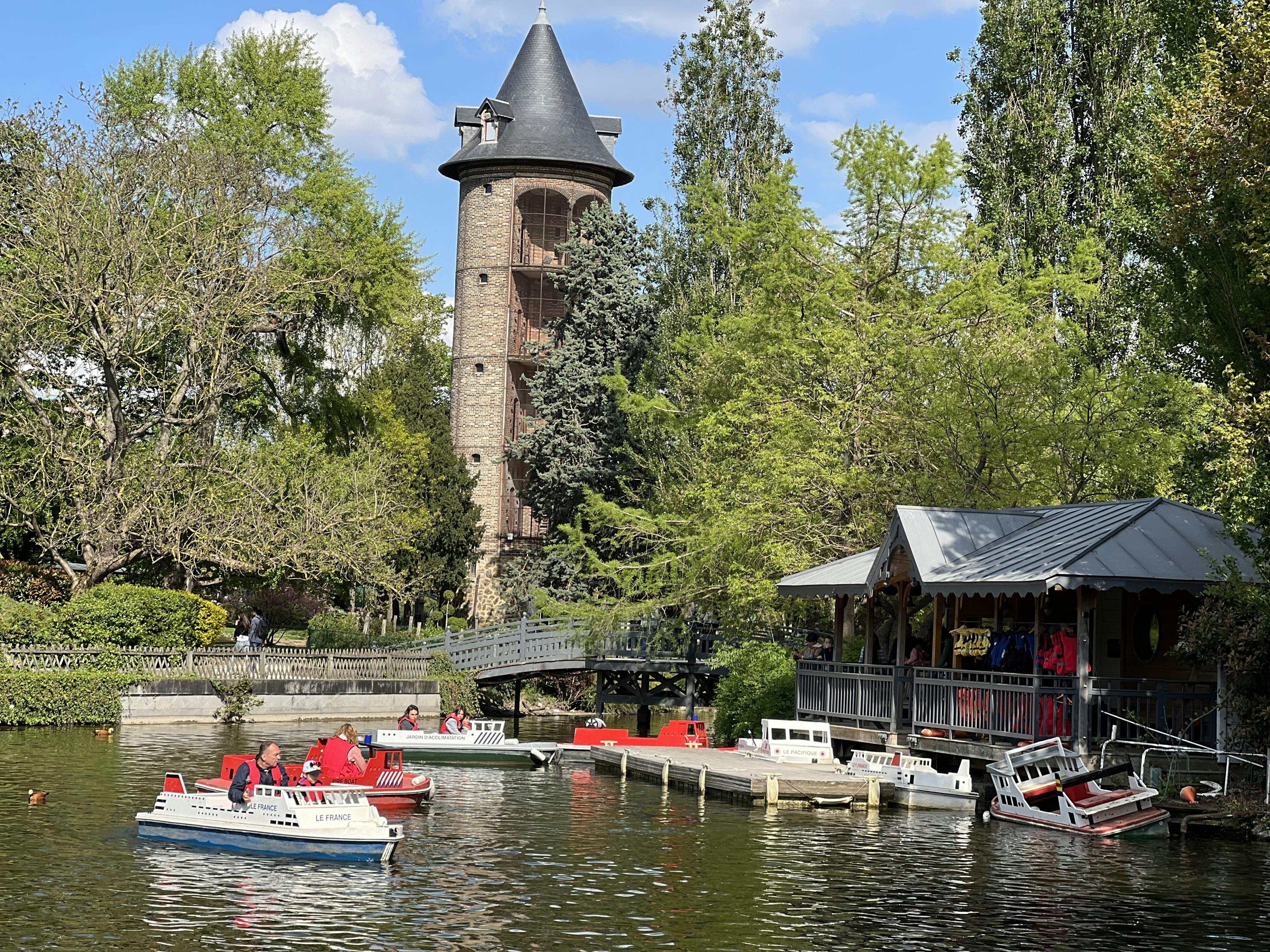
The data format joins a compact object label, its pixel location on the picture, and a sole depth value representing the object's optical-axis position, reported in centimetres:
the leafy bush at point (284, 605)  6550
